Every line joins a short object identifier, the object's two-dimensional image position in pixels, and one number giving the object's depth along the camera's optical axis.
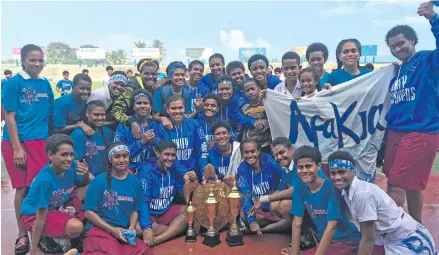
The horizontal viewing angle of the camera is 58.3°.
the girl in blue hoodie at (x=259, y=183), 3.86
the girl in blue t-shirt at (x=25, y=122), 3.73
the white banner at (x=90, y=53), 51.59
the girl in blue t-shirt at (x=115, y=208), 3.32
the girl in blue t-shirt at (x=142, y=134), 4.01
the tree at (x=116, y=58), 68.18
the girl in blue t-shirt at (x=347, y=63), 4.00
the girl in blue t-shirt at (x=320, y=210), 3.09
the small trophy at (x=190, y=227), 3.61
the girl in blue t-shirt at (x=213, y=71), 5.27
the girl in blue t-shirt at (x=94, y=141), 3.88
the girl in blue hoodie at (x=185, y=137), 4.12
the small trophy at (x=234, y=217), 3.54
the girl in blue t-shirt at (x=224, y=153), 4.03
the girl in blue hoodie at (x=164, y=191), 3.78
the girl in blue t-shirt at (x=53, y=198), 3.27
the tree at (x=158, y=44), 75.00
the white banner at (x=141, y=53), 50.44
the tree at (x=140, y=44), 77.94
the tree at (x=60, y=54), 64.50
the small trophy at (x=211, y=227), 3.60
